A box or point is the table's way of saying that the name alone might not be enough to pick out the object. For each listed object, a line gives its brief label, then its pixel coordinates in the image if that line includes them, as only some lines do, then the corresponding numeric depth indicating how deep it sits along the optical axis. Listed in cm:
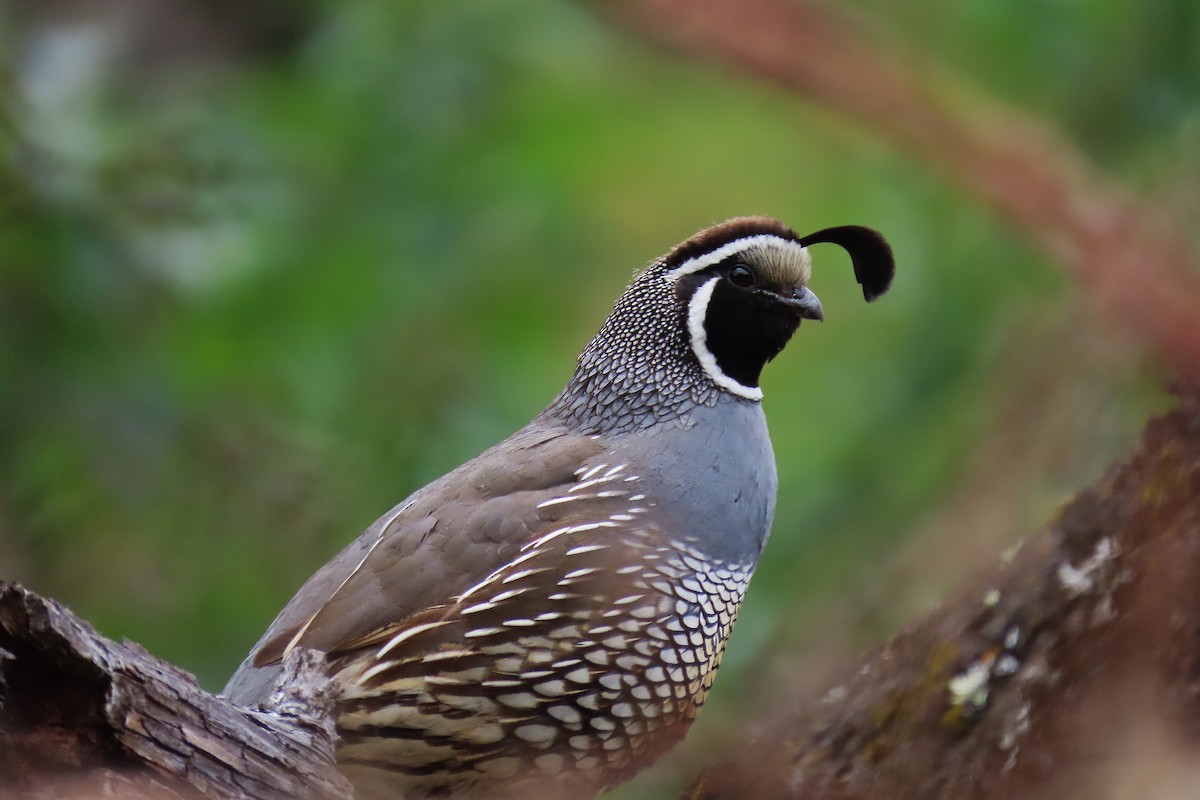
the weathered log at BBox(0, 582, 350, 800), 498
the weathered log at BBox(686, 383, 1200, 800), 499
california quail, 509
